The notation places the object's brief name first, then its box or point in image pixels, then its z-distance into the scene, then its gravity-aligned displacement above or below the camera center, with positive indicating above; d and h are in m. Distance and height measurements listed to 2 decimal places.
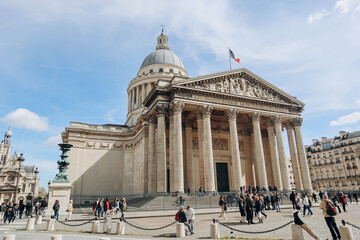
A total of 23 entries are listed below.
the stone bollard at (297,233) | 7.70 -1.36
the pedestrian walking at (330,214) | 7.98 -0.85
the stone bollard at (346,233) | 6.88 -1.25
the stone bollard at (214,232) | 9.12 -1.49
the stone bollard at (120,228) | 10.52 -1.47
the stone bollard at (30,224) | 12.27 -1.40
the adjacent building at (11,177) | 73.00 +5.83
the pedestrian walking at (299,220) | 7.75 -0.97
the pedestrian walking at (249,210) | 12.54 -1.00
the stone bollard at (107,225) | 10.78 -1.38
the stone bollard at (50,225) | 11.88 -1.43
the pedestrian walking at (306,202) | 14.90 -0.82
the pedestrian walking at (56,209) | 15.17 -0.86
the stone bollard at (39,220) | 14.07 -1.39
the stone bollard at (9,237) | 6.78 -1.11
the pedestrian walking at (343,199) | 16.81 -0.78
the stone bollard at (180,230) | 9.66 -1.48
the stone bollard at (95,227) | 10.98 -1.45
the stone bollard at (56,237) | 7.23 -1.22
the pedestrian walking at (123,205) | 15.98 -0.76
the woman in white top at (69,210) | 15.37 -0.95
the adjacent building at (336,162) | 53.41 +5.88
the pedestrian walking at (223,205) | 14.17 -0.84
